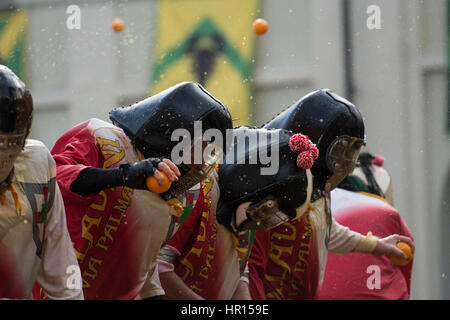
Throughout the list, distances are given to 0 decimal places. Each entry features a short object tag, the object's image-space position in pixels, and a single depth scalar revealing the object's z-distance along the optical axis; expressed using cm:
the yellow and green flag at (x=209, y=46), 2309
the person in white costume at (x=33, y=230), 805
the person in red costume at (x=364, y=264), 1392
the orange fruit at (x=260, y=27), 1862
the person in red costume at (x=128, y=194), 973
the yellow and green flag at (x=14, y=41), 2358
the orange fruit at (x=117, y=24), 2067
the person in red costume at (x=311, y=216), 1212
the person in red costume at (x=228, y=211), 1079
